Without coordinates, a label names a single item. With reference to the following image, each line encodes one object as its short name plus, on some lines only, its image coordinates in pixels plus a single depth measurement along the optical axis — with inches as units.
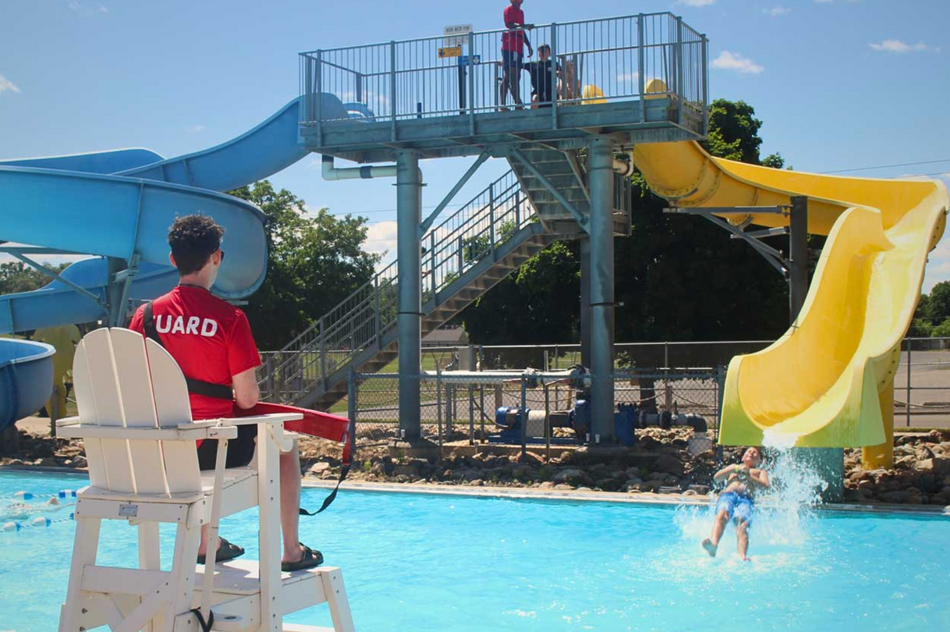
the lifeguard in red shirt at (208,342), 173.9
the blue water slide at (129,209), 668.7
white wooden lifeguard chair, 153.6
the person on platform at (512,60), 636.1
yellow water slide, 445.7
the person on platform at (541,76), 630.5
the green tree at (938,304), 4874.5
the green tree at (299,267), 2138.3
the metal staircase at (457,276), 743.7
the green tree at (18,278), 3511.3
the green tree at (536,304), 1801.2
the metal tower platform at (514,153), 604.7
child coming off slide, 387.9
